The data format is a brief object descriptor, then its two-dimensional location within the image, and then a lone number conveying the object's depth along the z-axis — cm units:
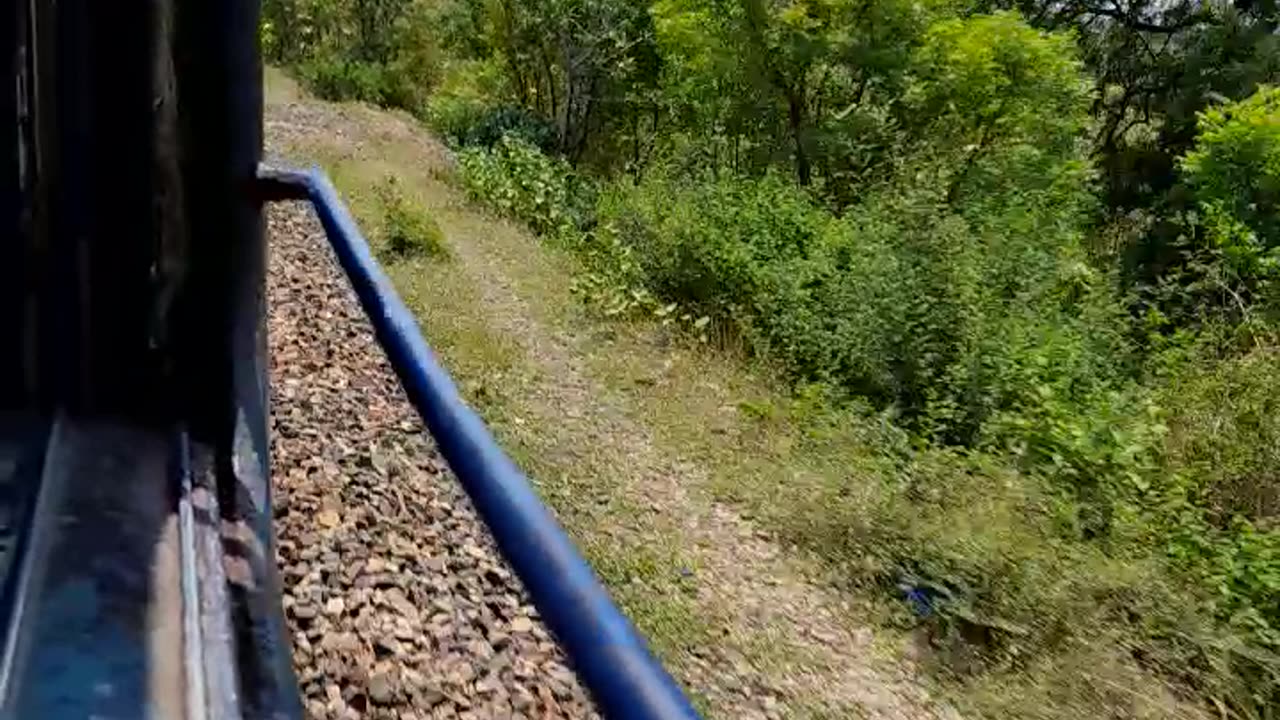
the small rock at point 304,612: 337
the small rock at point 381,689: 315
